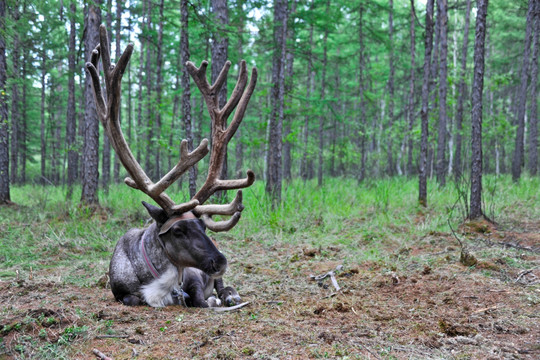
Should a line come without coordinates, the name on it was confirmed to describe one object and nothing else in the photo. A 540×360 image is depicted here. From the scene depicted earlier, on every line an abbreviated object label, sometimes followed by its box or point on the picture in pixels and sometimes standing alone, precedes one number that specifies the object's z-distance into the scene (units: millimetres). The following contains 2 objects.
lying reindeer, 3834
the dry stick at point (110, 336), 2952
